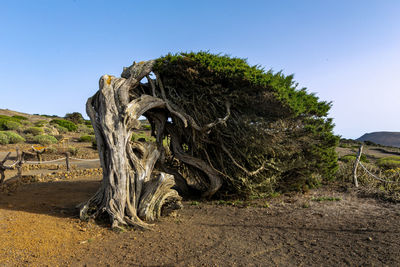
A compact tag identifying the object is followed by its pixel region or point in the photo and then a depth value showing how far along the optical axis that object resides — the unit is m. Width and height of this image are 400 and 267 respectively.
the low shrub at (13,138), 22.49
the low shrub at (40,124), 31.75
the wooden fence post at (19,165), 9.46
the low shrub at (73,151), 19.64
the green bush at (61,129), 32.36
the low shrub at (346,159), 18.78
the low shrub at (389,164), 18.08
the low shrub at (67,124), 34.72
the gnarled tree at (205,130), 5.96
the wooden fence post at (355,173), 9.51
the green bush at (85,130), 34.42
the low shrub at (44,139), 23.03
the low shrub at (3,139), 21.26
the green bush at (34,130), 26.89
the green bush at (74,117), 44.47
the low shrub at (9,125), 27.38
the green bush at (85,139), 26.73
